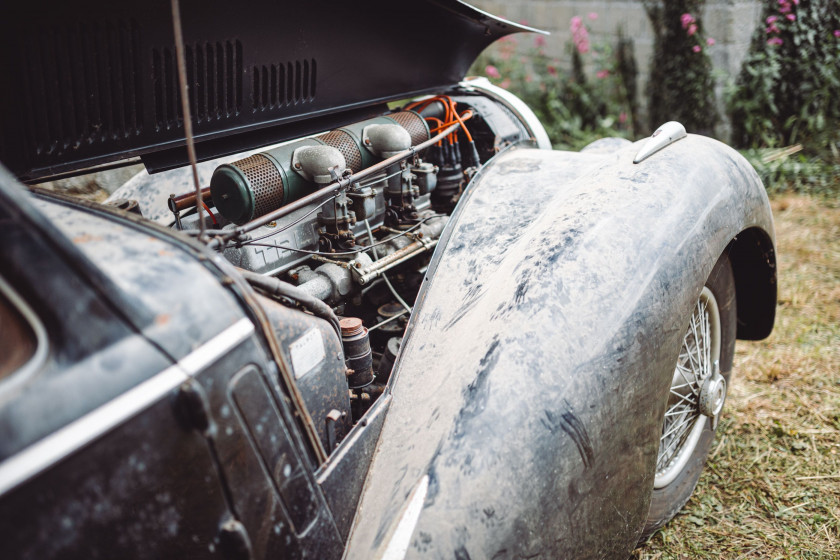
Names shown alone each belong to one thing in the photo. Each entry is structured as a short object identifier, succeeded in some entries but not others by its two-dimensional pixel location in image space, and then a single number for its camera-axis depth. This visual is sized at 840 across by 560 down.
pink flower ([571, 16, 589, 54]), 6.11
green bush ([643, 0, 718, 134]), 5.23
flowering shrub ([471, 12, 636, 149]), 6.02
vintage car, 0.91
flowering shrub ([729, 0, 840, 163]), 4.97
